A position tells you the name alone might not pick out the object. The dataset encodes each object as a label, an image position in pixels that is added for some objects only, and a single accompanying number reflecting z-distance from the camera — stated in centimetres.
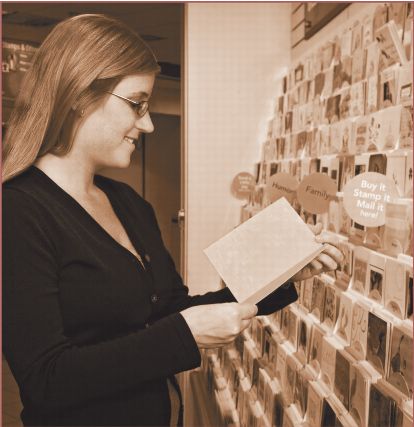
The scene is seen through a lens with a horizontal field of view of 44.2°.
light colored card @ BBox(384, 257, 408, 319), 104
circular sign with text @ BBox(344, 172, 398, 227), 104
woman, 84
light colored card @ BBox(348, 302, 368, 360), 117
